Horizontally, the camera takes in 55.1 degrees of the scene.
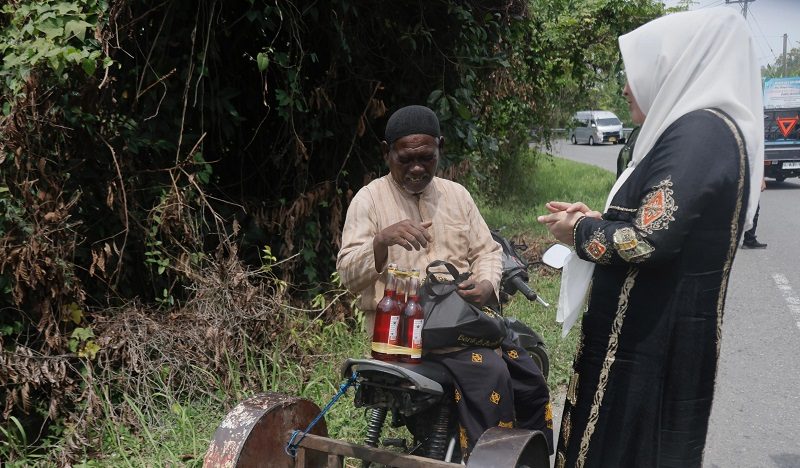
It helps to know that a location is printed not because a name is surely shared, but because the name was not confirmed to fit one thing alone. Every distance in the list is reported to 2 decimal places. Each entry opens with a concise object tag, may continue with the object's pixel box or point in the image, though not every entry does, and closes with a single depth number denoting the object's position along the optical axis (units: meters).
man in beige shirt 2.85
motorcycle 2.69
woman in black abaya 2.33
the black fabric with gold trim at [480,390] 2.87
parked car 42.75
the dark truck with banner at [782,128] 18.91
